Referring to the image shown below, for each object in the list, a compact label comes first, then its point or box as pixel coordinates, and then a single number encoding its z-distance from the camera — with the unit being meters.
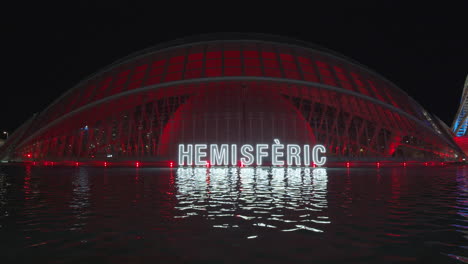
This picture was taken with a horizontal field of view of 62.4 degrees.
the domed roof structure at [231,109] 42.94
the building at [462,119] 86.19
